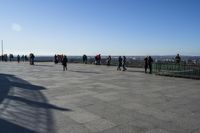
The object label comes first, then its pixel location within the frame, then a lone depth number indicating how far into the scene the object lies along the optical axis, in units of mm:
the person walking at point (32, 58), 26103
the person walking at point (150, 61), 14506
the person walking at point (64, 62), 17468
